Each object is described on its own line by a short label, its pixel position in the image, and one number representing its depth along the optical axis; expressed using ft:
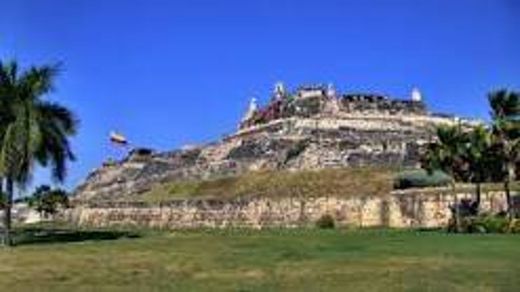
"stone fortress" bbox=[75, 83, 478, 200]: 247.70
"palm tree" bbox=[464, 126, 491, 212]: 154.87
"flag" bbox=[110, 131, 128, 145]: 393.29
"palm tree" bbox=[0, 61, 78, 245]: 129.70
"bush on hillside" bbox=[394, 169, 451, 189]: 190.08
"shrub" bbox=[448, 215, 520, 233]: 138.66
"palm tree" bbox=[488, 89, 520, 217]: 153.17
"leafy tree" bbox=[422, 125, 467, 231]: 159.12
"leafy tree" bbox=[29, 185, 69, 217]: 262.88
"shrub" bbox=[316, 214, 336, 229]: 182.56
